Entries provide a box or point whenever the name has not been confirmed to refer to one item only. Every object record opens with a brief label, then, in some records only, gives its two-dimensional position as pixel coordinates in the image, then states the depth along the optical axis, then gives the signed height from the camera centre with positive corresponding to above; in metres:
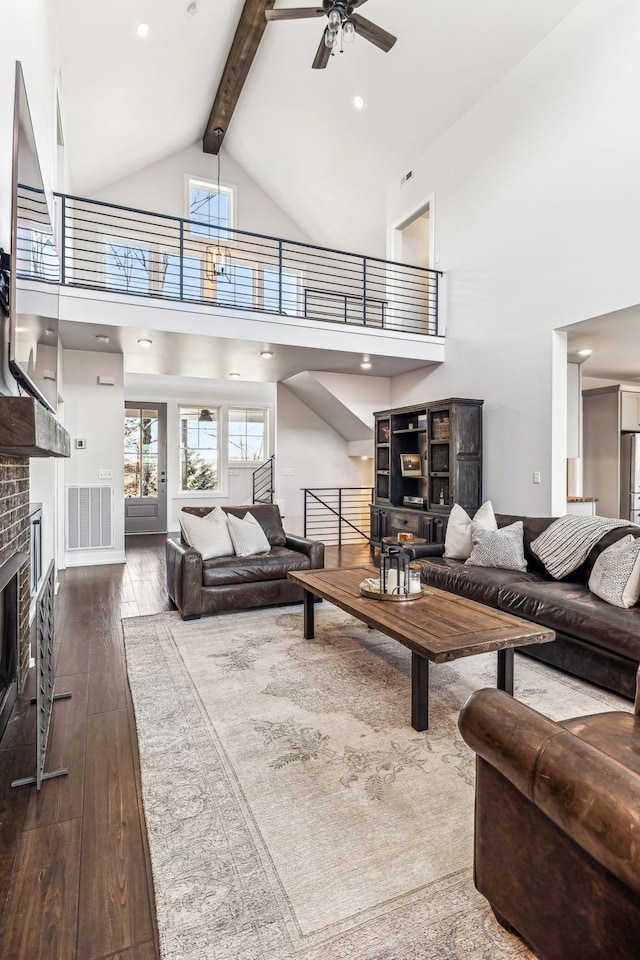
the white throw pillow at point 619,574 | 2.88 -0.58
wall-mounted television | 1.89 +0.89
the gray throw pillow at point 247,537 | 4.37 -0.53
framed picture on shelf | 6.59 +0.13
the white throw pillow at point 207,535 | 4.23 -0.49
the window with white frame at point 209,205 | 8.70 +4.65
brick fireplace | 2.17 -0.22
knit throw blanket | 3.56 -0.47
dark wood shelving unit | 5.80 +0.13
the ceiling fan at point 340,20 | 4.06 +3.65
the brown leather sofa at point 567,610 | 2.63 -0.80
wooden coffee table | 2.25 -0.72
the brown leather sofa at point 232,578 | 3.96 -0.81
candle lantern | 2.98 -0.58
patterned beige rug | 1.33 -1.16
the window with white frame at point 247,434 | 10.21 +0.82
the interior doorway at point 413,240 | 7.20 +3.43
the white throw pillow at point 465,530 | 4.37 -0.47
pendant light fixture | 8.70 +3.71
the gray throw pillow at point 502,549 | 3.98 -0.58
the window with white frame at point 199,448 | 9.84 +0.53
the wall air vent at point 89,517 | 6.34 -0.52
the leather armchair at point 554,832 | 0.96 -0.76
